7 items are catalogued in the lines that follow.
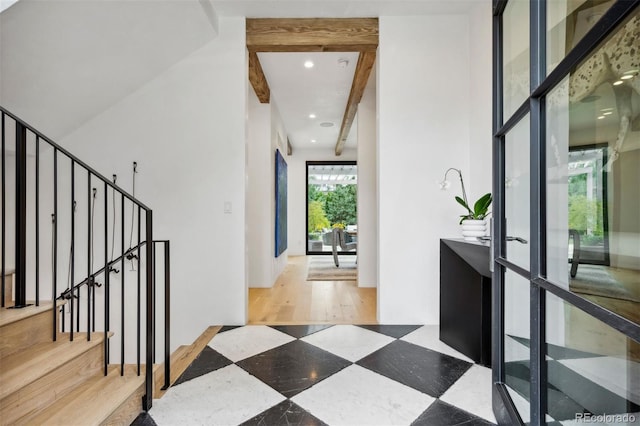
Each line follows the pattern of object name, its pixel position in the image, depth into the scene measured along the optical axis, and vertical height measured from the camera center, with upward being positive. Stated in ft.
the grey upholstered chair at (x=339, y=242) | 19.37 -1.86
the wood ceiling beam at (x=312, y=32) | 8.98 +5.14
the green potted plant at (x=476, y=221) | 6.97 -0.21
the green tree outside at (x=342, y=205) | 27.71 +0.65
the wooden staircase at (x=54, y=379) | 4.32 -2.57
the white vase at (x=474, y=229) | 7.01 -0.38
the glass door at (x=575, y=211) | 2.10 +0.00
